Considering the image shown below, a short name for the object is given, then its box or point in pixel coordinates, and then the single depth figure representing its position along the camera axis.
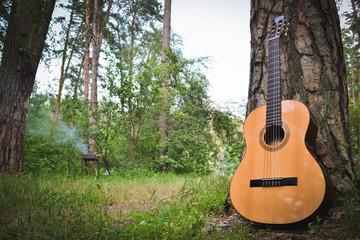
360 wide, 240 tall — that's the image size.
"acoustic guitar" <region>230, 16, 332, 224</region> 1.54
